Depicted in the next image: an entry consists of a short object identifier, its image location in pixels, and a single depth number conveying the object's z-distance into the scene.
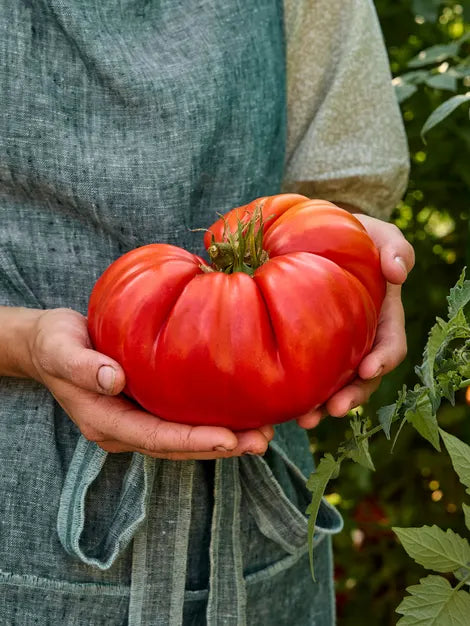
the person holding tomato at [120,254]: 0.92
